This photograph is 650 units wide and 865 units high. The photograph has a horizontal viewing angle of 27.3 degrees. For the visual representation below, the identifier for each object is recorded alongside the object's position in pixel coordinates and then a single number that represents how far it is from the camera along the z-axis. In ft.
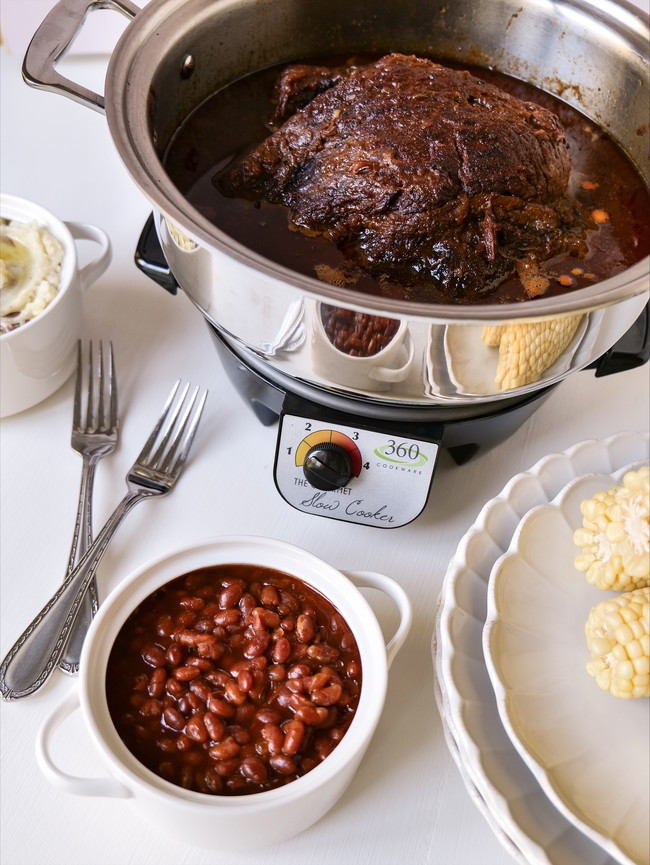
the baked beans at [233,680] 1.67
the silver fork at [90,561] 1.84
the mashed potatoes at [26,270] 2.05
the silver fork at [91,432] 1.97
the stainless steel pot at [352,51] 1.63
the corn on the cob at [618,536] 1.70
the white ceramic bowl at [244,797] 1.62
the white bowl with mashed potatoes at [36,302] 2.04
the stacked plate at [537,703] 1.63
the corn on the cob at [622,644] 1.66
